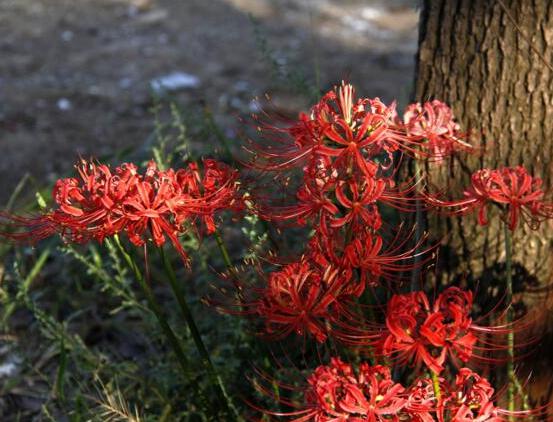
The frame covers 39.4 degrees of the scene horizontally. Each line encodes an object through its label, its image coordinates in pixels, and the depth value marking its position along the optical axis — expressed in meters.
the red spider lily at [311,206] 1.57
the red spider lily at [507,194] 1.67
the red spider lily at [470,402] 1.50
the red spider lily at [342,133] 1.51
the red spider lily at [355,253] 1.57
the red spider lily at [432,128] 1.92
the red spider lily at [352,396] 1.42
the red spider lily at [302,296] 1.55
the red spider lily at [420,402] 1.47
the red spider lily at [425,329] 1.43
